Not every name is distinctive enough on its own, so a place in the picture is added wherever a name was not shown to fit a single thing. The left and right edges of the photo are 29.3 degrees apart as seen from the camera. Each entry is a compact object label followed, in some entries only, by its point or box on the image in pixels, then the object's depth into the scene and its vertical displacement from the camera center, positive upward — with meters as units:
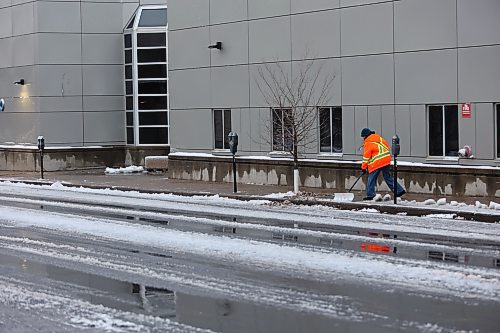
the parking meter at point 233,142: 24.30 -0.19
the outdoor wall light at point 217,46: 28.95 +2.69
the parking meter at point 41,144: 32.43 -0.22
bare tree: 25.52 +0.96
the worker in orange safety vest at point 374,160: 21.00 -0.62
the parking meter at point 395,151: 20.02 -0.41
